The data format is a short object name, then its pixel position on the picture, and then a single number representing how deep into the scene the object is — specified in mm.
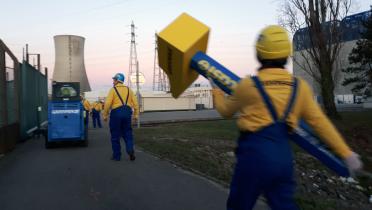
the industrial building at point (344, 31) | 28294
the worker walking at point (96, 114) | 25188
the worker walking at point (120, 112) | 9594
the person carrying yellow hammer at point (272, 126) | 3234
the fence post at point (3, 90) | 12248
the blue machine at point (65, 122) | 12789
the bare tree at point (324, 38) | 26703
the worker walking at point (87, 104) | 24797
